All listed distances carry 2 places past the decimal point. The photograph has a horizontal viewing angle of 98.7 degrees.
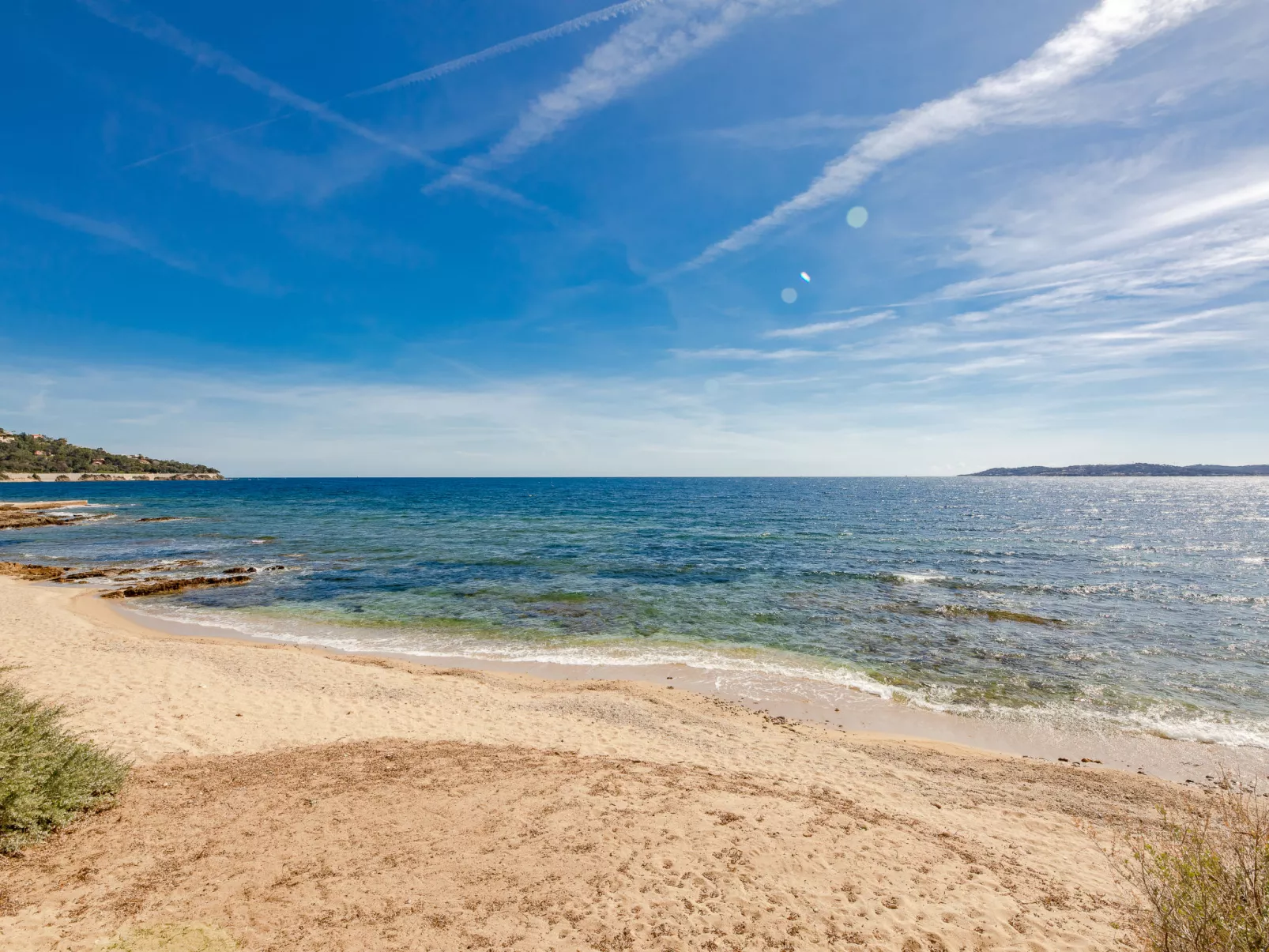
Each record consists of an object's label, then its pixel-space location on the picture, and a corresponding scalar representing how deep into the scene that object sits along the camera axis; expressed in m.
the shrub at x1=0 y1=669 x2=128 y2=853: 6.74
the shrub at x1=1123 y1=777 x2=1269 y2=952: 4.38
